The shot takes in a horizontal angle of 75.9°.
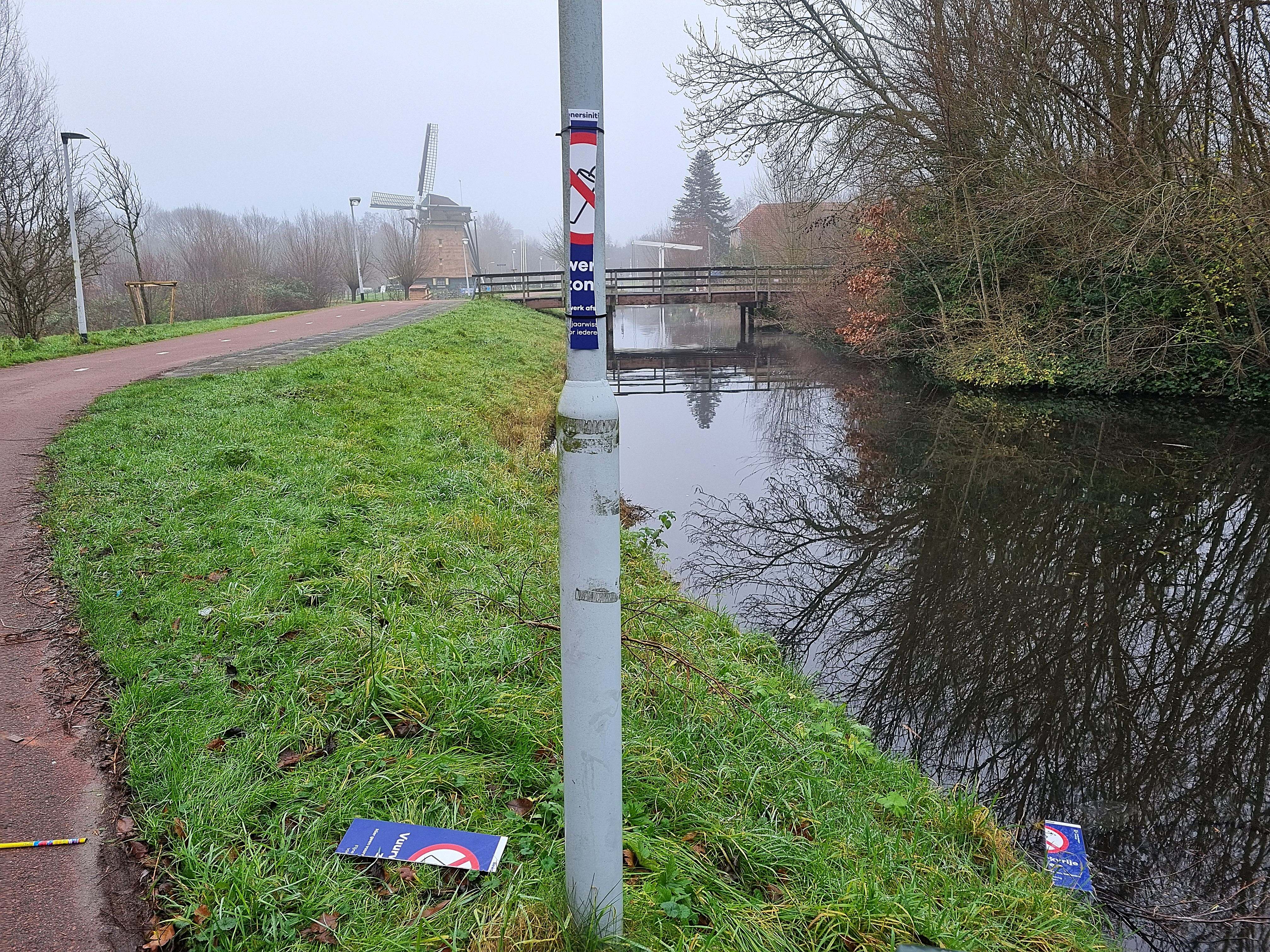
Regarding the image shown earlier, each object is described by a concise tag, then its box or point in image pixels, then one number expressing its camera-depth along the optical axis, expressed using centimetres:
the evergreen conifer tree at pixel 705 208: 7581
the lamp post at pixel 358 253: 3497
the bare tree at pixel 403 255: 4475
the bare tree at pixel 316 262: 4097
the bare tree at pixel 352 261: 4049
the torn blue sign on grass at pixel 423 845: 248
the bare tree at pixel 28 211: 1656
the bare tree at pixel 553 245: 4034
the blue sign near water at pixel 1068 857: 355
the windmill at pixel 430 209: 7275
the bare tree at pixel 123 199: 2361
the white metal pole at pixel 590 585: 185
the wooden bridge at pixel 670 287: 3216
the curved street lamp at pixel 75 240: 1552
